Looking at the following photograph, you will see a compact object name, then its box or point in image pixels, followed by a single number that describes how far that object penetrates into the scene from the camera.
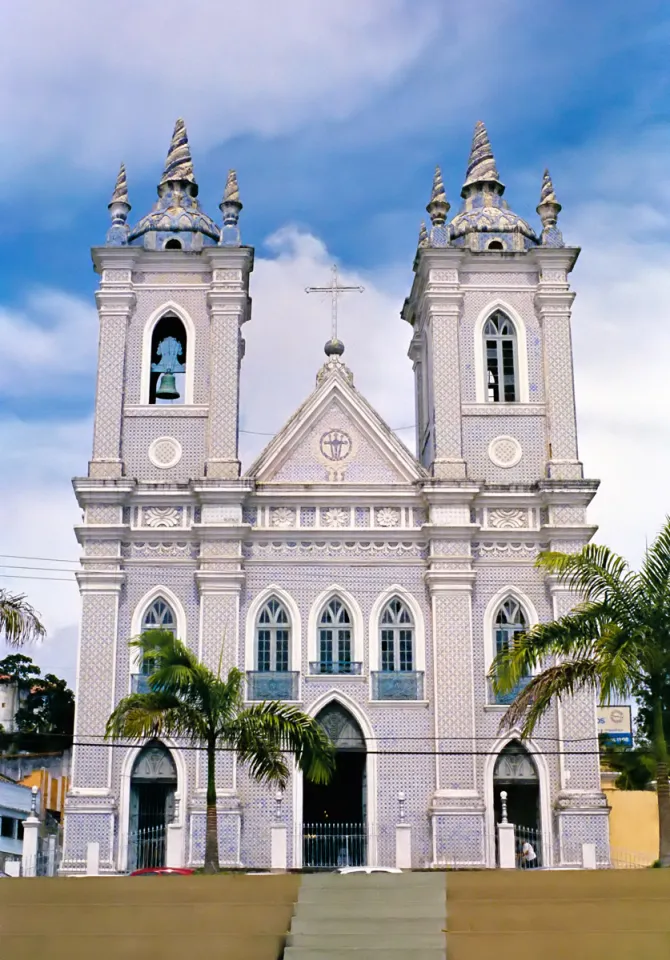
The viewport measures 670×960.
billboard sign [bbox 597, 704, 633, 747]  38.66
